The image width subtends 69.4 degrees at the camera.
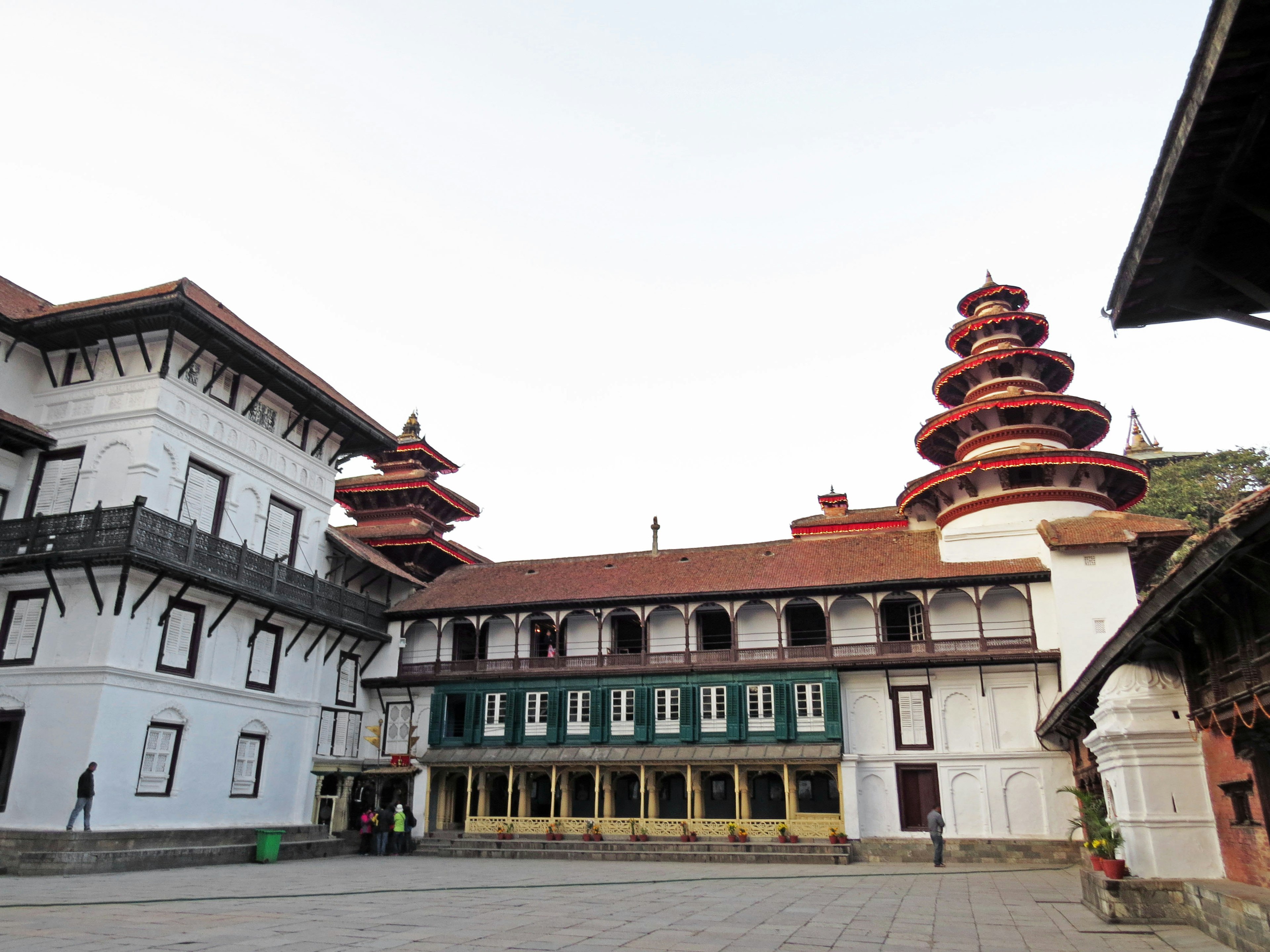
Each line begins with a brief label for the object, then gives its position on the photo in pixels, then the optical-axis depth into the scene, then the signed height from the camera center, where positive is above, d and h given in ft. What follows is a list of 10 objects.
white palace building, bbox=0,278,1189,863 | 72.90 +16.73
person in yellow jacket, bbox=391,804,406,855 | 89.76 -2.83
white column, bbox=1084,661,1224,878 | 37.37 +1.17
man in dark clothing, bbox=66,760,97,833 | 64.39 +0.39
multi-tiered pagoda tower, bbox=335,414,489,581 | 121.90 +40.71
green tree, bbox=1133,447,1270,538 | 146.92 +50.51
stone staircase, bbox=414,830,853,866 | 80.84 -4.04
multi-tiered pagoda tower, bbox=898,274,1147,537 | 100.07 +42.23
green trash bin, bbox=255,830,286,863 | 74.23 -3.37
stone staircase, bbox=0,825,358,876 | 61.05 -3.40
